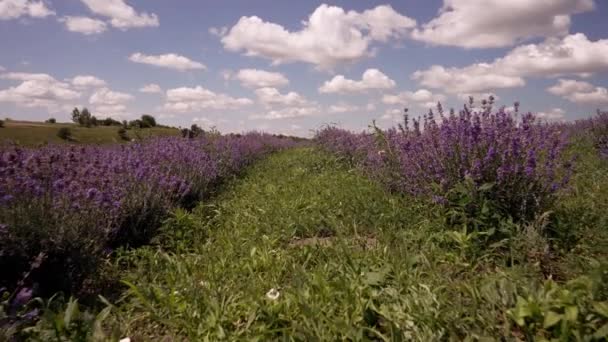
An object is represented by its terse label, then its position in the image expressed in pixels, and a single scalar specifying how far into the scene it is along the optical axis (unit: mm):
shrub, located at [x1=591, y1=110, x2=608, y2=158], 6672
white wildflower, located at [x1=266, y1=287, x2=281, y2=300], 1954
